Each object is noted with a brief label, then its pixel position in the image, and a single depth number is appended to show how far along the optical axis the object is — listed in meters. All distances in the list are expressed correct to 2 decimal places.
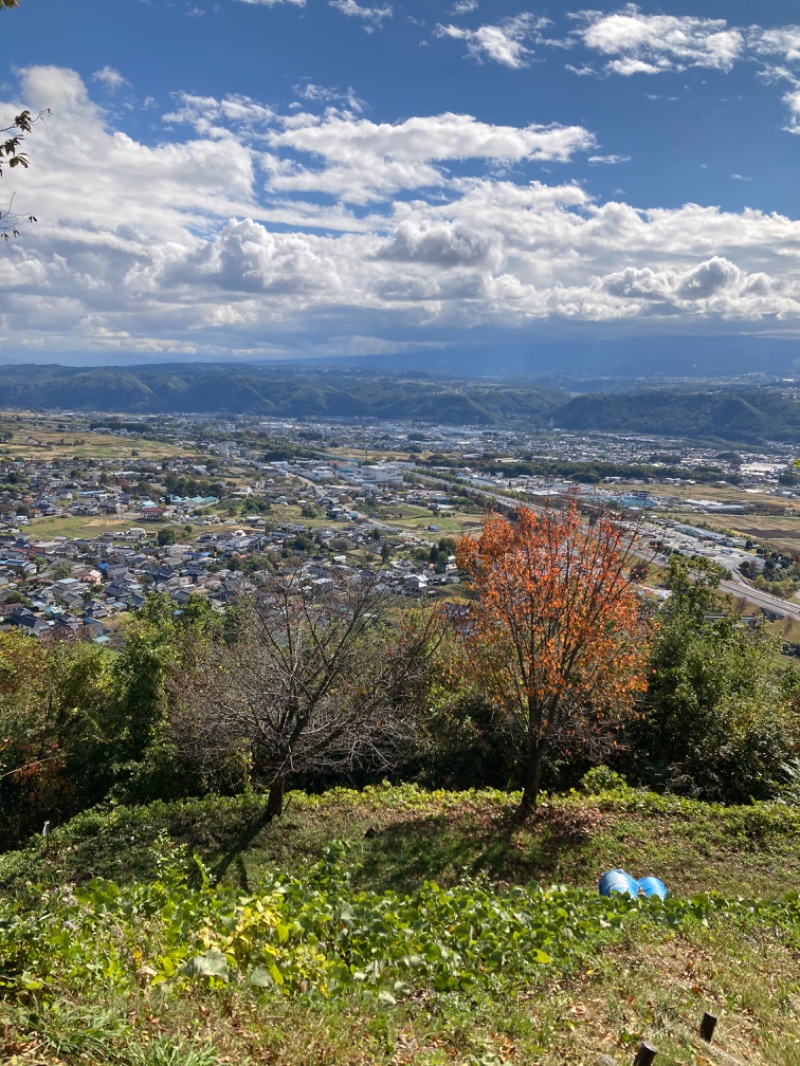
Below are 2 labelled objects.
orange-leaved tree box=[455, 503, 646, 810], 10.12
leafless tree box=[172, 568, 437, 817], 11.41
